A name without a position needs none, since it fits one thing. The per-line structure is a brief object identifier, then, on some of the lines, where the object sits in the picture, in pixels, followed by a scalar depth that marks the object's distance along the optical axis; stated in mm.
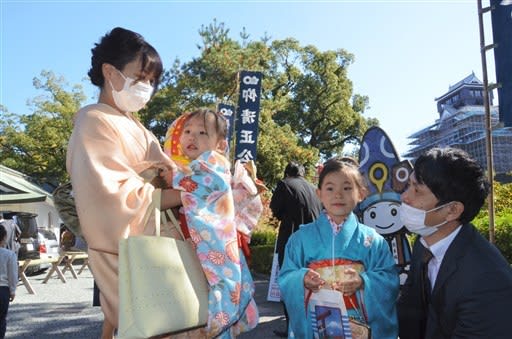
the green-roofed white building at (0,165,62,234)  12735
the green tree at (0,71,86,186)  24094
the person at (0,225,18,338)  4837
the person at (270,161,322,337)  5570
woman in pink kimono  1822
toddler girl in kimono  1892
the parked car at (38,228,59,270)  12562
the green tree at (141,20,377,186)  20562
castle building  44625
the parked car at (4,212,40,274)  11625
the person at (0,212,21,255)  7411
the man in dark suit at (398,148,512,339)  1854
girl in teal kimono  2324
